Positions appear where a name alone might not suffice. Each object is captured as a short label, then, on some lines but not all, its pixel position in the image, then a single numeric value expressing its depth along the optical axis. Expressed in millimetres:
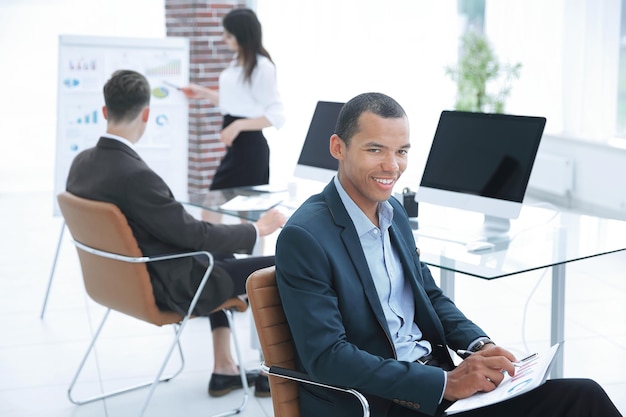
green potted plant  8484
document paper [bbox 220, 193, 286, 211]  4051
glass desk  2928
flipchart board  5410
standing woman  5086
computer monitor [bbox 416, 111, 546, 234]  3447
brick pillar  6699
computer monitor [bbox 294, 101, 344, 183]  4395
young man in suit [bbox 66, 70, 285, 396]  3363
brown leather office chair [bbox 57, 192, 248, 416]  3279
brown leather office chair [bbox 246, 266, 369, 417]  2230
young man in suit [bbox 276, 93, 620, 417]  2090
